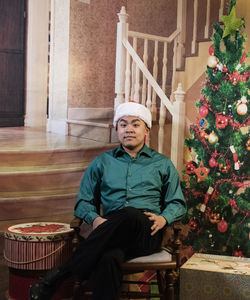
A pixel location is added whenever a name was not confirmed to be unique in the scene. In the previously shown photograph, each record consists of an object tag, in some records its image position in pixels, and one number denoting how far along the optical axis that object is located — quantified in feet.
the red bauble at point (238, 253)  10.30
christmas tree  9.98
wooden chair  7.80
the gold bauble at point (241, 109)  9.95
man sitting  7.56
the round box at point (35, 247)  8.62
